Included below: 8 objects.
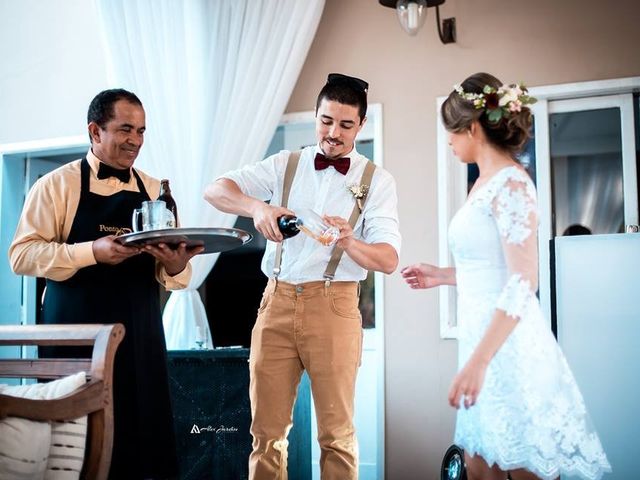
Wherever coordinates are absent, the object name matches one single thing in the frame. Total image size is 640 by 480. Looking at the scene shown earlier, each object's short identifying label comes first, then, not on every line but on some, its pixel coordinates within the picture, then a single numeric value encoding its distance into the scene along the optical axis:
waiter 2.41
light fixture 3.70
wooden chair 1.84
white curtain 4.18
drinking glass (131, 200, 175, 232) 2.48
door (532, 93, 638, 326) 3.75
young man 2.50
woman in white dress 1.87
